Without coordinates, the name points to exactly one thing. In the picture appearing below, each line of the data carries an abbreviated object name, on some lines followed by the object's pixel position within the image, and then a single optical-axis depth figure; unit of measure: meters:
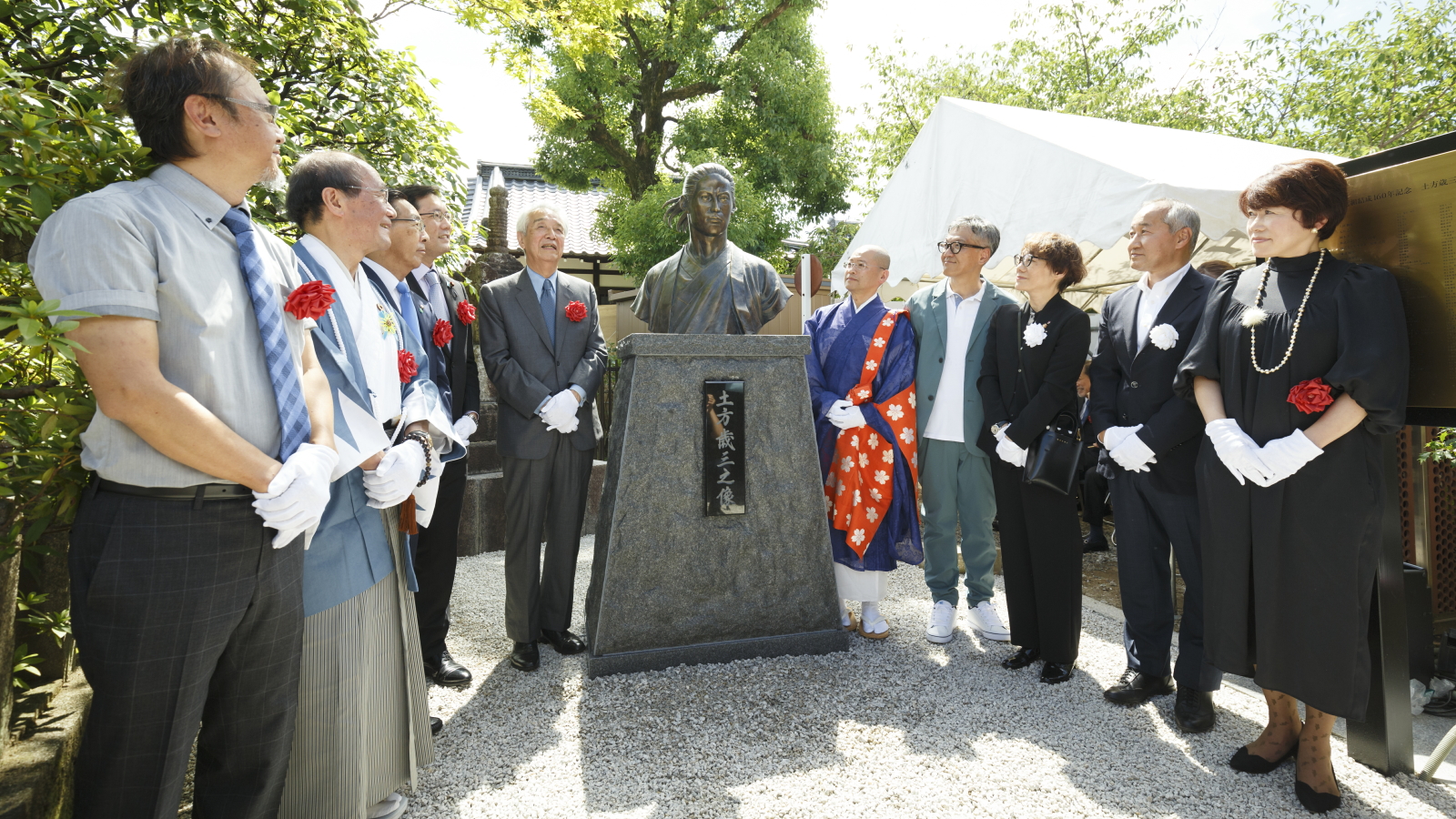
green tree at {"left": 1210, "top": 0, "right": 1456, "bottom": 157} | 5.86
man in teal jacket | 3.88
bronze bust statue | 3.60
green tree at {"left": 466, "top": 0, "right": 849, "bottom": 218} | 9.62
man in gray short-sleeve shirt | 1.38
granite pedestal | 3.31
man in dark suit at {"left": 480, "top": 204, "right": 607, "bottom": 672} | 3.46
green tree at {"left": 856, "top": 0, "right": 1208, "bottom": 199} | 10.29
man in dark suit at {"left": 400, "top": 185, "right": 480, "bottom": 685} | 3.33
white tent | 4.48
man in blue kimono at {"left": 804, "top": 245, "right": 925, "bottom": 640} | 3.79
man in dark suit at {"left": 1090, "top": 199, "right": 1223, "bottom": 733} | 2.93
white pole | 6.08
